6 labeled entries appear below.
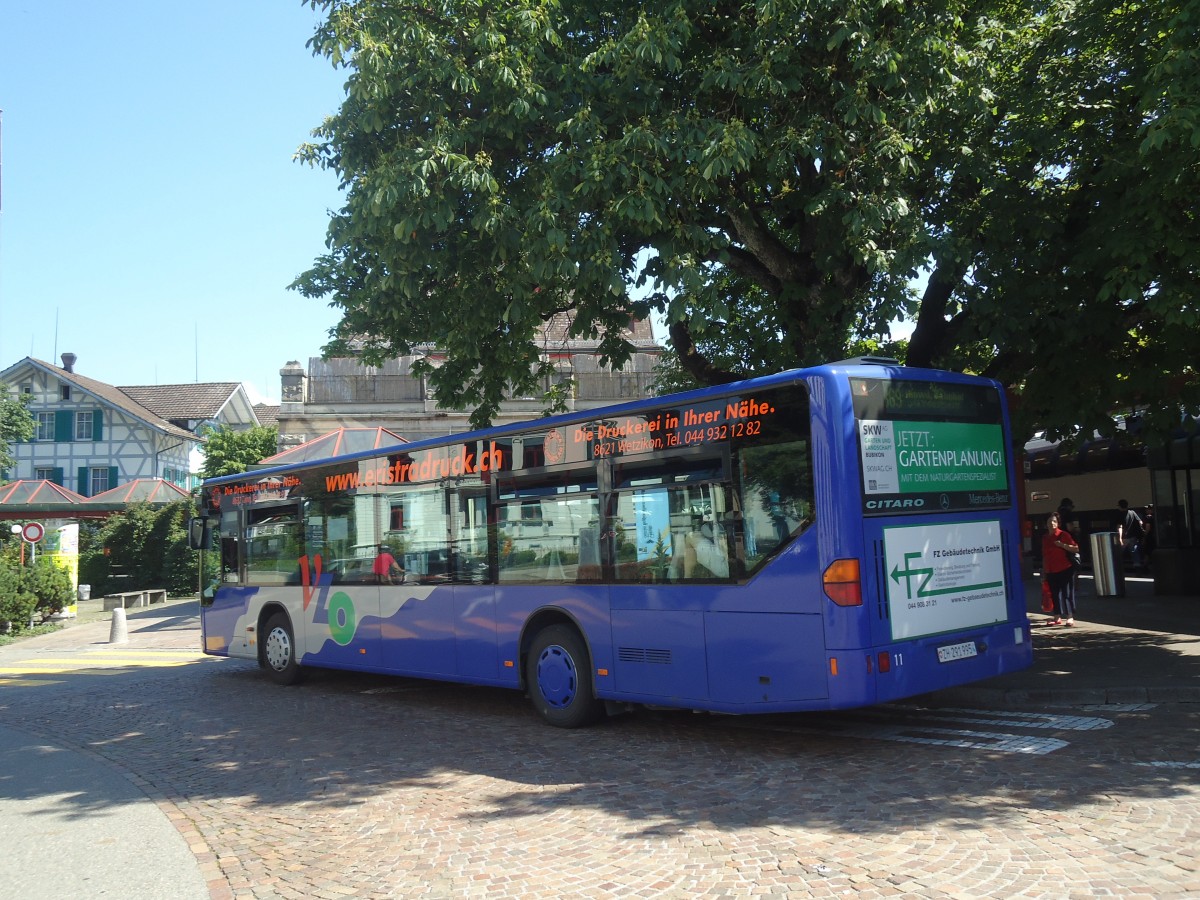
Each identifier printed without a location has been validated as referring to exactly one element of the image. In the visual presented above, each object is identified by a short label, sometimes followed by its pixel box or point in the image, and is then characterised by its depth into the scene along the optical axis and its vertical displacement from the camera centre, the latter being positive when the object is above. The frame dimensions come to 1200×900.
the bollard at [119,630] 22.03 -1.03
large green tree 9.96 +3.88
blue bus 7.73 +0.03
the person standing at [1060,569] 14.90 -0.48
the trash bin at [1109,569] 19.11 -0.66
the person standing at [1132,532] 23.12 -0.01
